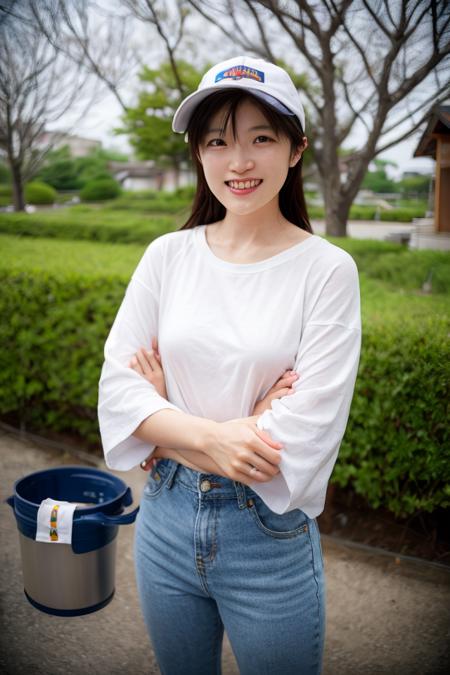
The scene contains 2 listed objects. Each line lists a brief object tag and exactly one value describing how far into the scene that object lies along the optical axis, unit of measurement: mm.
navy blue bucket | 1771
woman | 1325
